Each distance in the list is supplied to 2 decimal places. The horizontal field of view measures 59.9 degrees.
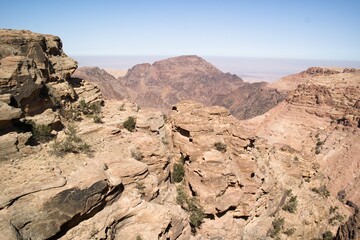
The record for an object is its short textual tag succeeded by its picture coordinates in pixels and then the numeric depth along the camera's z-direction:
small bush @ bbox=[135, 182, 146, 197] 16.69
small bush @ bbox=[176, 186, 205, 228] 19.22
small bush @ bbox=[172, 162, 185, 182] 21.39
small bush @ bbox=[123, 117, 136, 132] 21.80
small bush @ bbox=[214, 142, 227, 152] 21.88
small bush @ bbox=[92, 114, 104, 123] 21.14
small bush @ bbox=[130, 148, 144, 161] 18.66
